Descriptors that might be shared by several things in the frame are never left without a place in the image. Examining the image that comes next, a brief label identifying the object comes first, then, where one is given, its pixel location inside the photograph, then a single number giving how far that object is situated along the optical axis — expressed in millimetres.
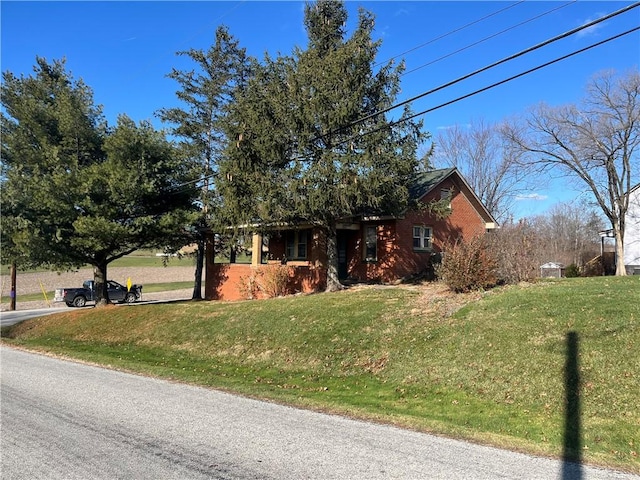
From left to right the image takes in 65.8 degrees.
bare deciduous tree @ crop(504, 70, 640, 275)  26580
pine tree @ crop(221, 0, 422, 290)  16062
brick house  21891
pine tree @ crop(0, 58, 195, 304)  19656
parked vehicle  34938
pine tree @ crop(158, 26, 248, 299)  27391
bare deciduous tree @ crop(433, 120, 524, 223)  38750
